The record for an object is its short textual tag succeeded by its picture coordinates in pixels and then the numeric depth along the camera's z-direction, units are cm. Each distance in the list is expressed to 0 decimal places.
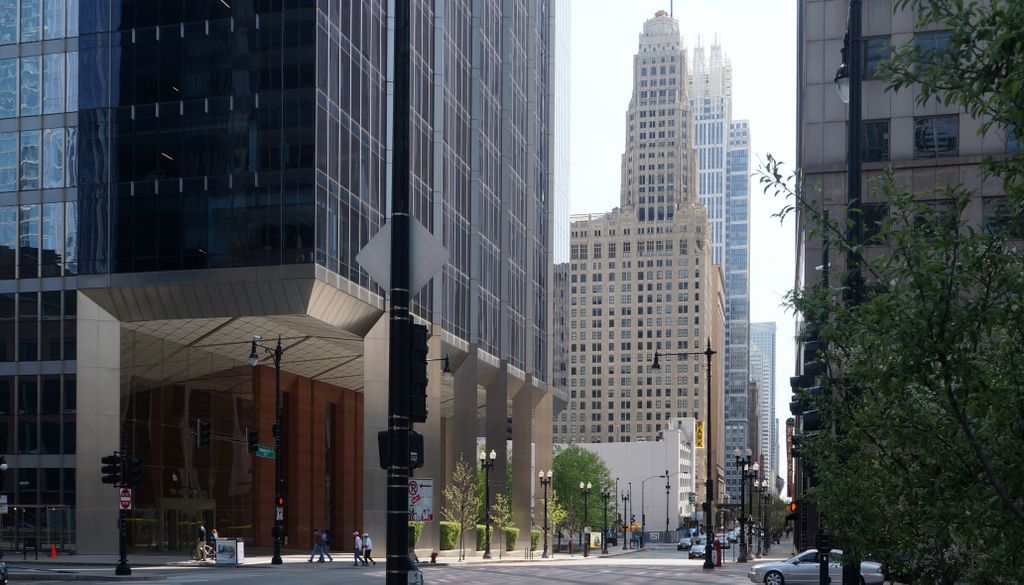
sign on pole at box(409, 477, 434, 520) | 4162
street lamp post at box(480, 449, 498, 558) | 7750
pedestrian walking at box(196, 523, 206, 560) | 5875
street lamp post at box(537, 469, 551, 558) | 9541
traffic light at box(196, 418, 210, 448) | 5251
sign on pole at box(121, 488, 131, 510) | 4450
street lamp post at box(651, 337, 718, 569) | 6612
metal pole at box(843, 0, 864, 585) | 1911
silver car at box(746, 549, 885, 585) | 4600
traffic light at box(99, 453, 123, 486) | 4375
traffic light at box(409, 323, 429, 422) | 1492
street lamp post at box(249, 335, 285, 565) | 5753
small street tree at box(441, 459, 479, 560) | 7900
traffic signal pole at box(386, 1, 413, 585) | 1472
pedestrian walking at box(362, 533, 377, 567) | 5950
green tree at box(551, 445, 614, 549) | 15312
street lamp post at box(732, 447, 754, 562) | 8819
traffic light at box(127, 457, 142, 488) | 4494
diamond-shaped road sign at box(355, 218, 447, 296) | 1523
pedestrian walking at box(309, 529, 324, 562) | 6600
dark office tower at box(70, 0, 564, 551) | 5838
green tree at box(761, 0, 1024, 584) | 817
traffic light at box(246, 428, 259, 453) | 5684
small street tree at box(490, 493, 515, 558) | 8844
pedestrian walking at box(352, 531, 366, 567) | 5996
